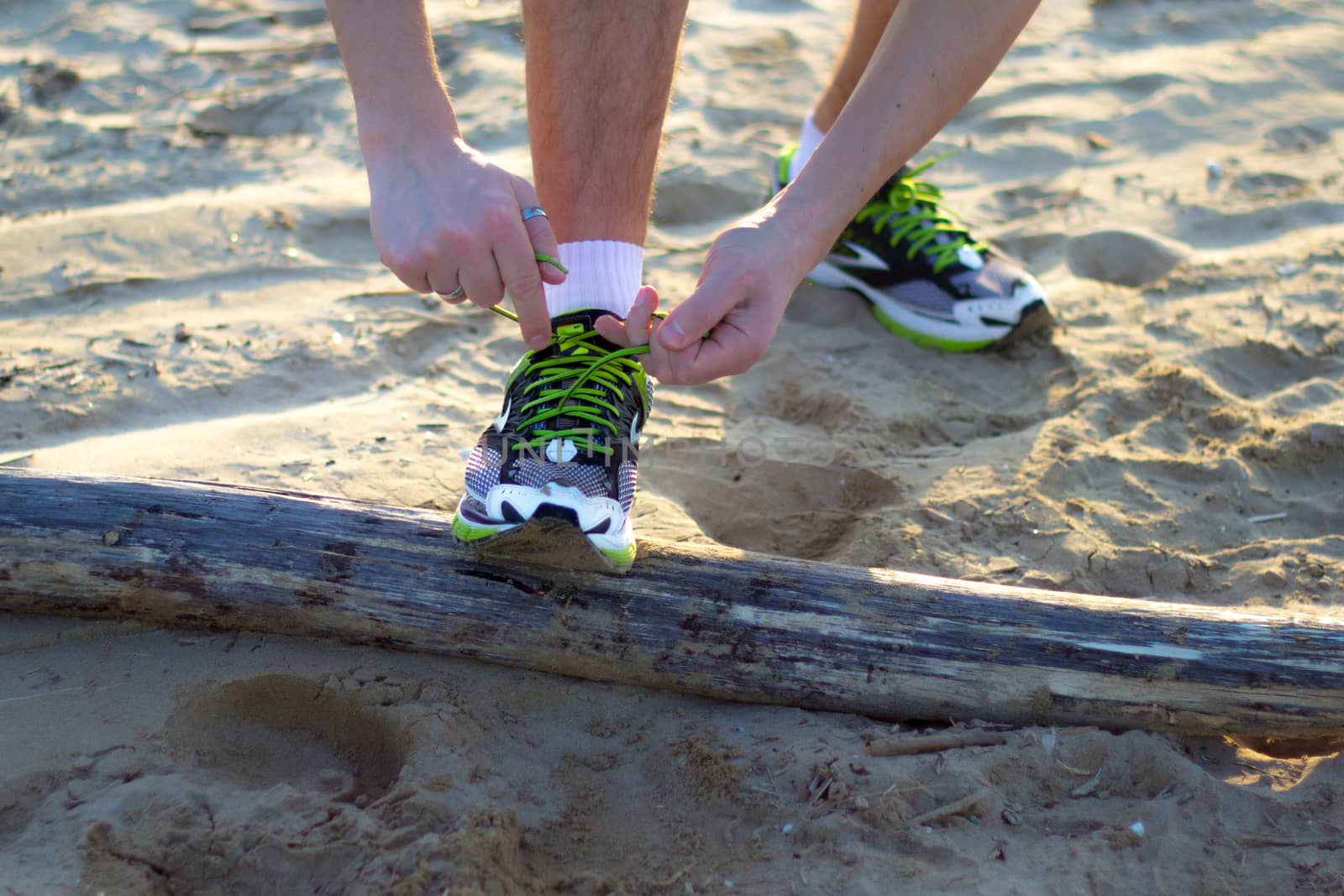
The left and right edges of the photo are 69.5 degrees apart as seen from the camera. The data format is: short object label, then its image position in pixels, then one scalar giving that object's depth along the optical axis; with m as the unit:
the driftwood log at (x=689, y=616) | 1.50
